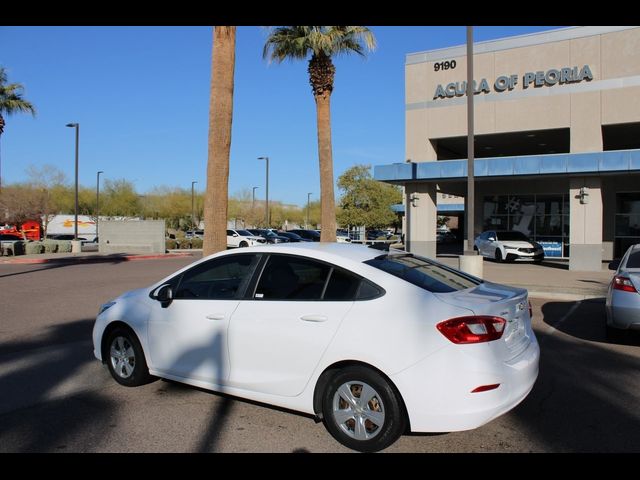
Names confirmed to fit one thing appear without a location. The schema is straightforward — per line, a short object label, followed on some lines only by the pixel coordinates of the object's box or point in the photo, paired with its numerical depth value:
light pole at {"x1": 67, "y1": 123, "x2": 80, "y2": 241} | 34.08
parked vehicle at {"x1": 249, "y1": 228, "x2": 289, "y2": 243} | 37.21
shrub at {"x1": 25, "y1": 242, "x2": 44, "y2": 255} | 31.45
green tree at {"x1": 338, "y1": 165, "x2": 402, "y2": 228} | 53.69
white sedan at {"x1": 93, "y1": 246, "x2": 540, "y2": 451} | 3.90
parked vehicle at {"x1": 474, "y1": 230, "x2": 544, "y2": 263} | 23.92
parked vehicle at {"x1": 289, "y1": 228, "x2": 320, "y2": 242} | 40.58
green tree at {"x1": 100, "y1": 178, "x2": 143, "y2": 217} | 68.75
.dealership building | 20.50
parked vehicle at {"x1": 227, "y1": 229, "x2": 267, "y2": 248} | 36.62
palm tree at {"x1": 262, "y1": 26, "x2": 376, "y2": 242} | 16.64
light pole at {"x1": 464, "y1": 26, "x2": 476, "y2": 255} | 14.98
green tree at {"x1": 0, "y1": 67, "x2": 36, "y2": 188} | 27.41
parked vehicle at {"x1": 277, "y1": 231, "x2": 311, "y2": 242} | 38.45
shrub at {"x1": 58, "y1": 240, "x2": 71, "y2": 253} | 34.34
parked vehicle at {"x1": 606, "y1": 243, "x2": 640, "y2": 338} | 7.03
